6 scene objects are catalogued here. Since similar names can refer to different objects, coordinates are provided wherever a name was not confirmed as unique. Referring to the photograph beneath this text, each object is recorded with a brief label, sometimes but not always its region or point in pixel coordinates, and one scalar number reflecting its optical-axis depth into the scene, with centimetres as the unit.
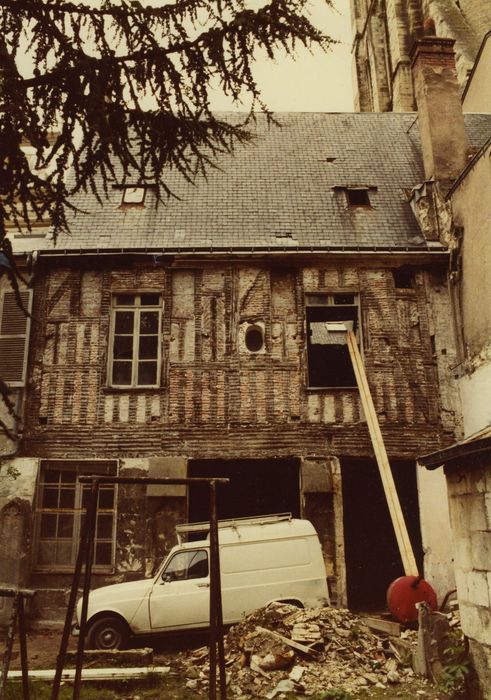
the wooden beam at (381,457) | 968
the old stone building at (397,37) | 2452
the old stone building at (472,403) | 647
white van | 918
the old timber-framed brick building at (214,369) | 1145
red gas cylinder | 878
